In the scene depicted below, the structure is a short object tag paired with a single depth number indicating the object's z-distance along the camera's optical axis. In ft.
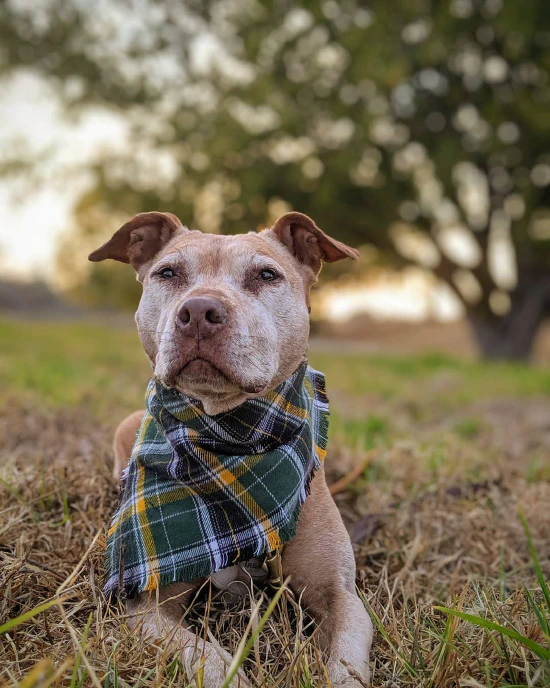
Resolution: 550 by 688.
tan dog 1.87
